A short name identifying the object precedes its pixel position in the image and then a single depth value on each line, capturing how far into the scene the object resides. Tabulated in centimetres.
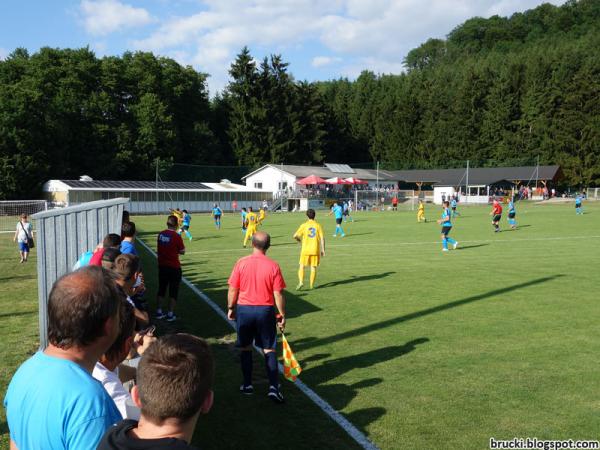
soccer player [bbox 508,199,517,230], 2757
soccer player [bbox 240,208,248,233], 2759
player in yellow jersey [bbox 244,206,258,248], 2017
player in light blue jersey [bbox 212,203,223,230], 3144
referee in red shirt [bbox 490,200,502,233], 2584
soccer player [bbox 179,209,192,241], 2397
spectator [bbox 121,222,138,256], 835
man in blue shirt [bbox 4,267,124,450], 208
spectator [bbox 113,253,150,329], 485
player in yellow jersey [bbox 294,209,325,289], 1224
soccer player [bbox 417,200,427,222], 3481
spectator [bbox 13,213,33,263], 1644
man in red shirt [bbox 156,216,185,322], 955
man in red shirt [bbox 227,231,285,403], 589
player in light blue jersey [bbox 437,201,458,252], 1889
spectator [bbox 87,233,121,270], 614
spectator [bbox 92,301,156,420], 276
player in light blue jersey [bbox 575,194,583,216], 3936
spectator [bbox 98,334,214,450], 185
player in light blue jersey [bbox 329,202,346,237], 2542
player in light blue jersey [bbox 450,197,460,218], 4090
